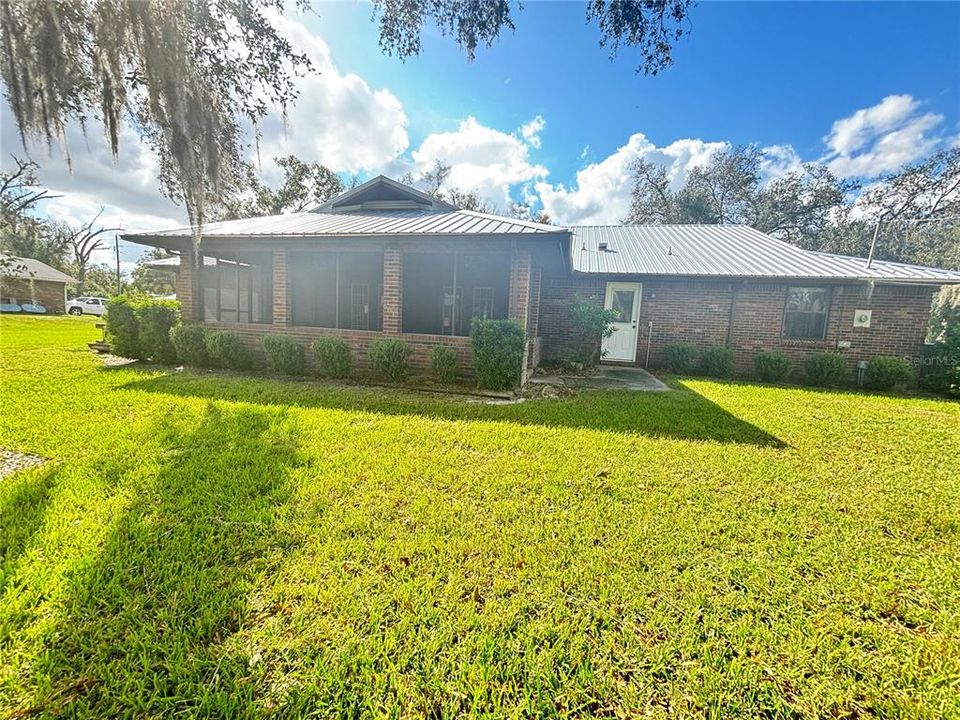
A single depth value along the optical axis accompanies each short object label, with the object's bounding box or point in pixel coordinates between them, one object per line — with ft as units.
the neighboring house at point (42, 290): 80.07
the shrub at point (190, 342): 26.09
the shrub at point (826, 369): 28.12
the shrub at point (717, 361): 30.40
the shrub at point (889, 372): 27.02
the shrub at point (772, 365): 29.27
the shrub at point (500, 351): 21.48
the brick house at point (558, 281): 24.27
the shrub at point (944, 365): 26.32
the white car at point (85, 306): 94.53
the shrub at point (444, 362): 22.66
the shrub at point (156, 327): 26.89
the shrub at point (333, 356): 24.14
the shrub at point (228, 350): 25.59
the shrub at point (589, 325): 29.50
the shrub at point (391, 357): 23.16
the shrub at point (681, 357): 31.27
